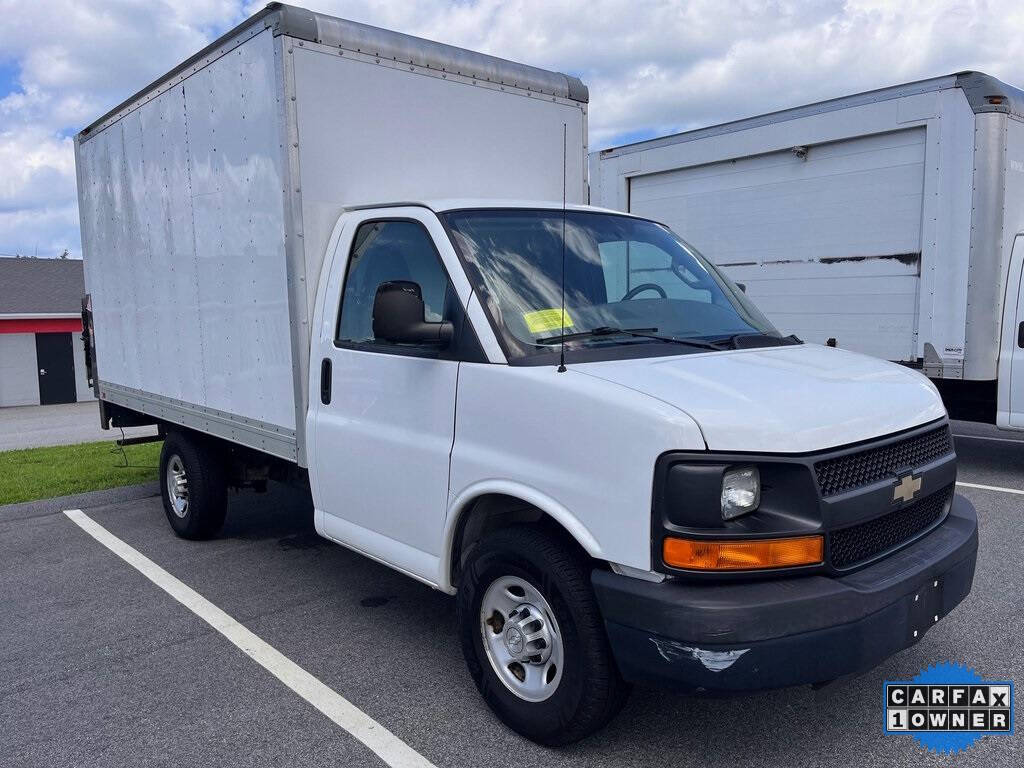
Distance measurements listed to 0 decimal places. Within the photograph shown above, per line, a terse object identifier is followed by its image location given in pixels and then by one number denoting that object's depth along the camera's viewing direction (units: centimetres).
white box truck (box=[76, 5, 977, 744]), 271
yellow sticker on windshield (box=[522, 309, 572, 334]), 343
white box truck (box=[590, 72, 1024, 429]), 730
